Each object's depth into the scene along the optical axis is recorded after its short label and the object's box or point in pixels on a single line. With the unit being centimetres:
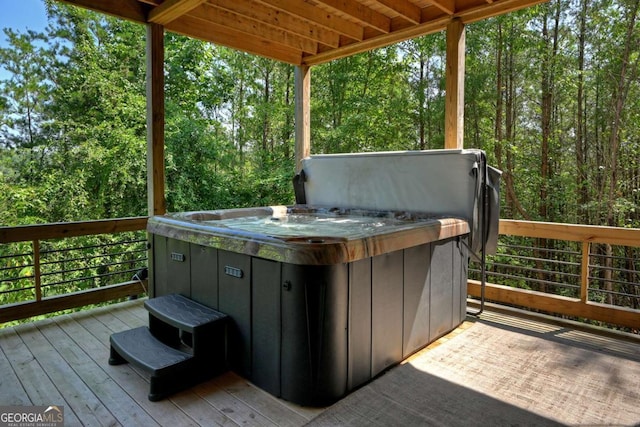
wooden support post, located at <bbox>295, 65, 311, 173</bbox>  456
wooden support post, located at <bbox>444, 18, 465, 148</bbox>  334
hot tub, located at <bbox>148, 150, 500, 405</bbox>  185
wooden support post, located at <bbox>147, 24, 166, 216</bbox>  330
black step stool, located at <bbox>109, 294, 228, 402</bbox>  194
